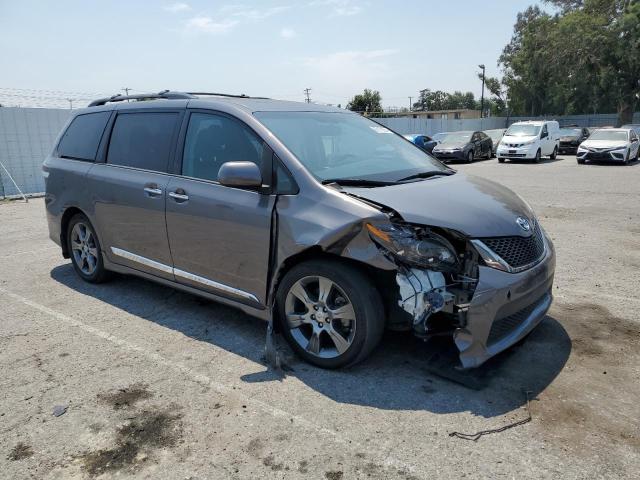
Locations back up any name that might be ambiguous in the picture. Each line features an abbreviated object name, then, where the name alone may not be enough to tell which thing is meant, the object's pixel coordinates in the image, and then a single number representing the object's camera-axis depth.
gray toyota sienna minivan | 3.28
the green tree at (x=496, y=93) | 66.88
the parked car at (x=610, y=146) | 20.41
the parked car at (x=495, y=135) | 26.77
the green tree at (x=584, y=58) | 40.47
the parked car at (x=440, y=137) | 25.60
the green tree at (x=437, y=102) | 109.00
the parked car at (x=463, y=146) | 23.31
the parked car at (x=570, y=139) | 28.12
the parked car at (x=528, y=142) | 22.34
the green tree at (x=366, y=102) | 55.23
